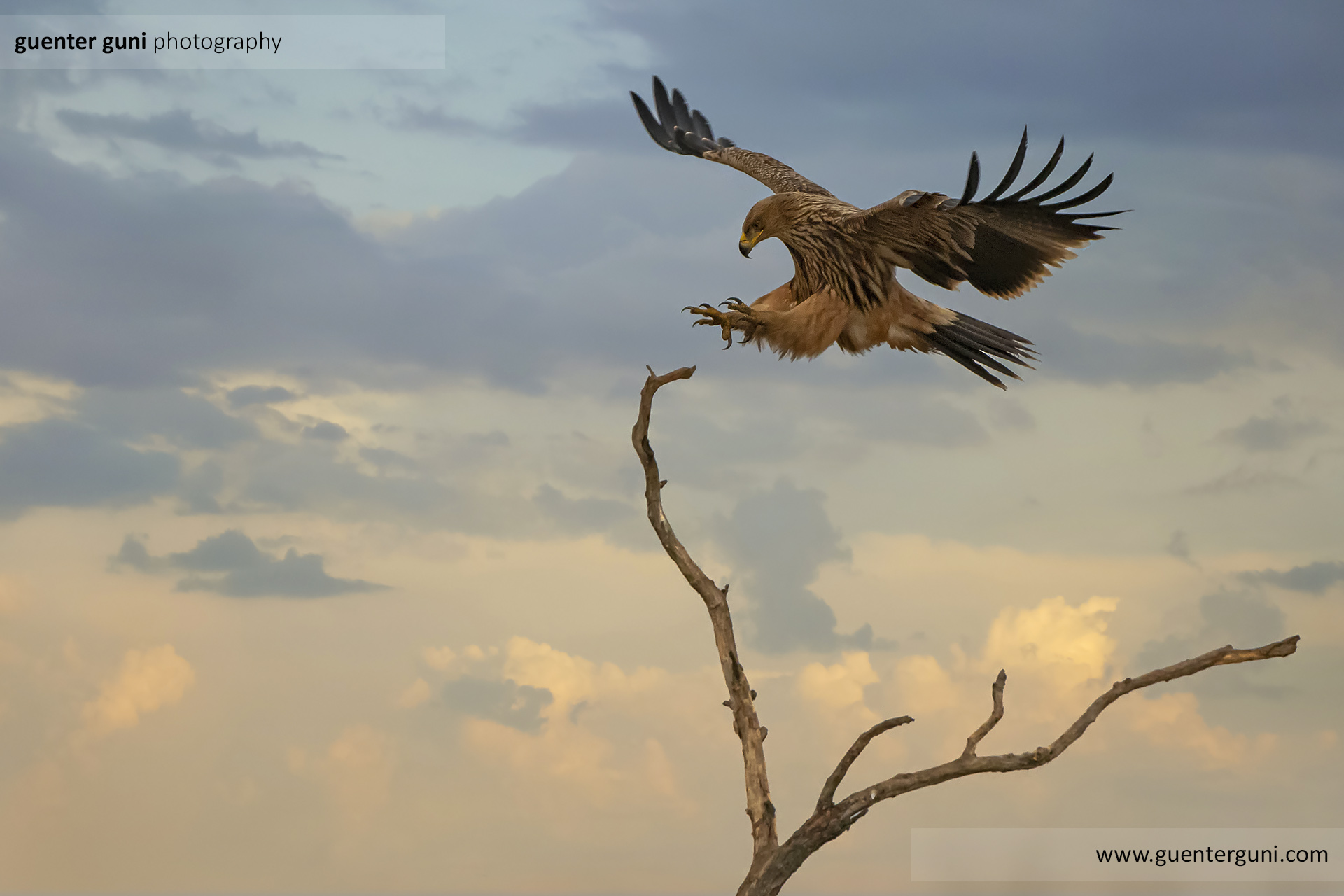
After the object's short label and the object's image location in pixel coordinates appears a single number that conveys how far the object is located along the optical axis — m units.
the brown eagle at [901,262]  13.85
